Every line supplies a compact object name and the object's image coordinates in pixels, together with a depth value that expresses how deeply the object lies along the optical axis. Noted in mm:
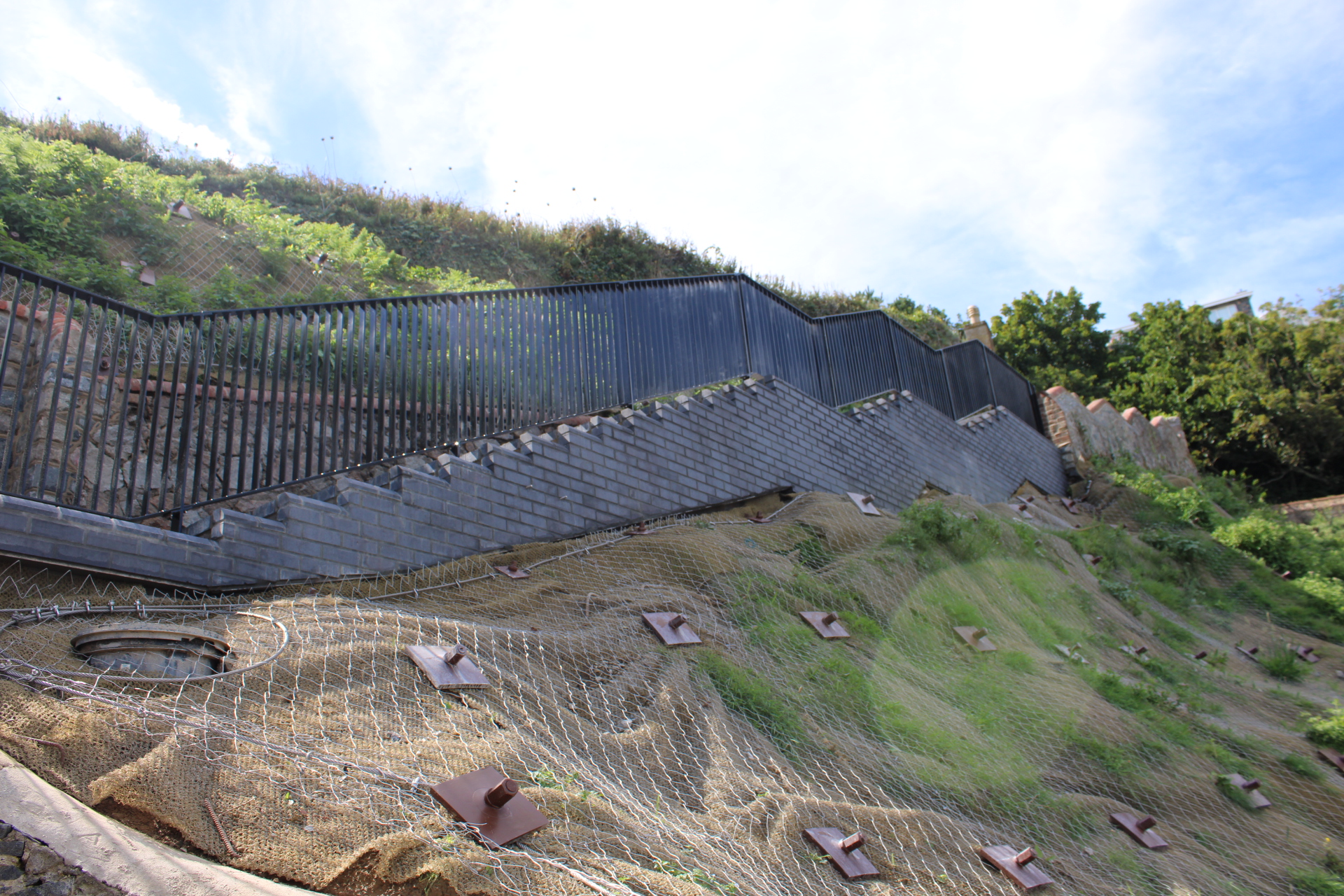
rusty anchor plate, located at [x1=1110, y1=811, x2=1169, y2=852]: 3785
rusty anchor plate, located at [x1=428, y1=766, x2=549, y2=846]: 2186
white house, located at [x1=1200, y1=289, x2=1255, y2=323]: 31594
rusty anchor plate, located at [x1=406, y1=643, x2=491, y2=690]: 3182
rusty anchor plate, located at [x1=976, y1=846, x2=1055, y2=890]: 2998
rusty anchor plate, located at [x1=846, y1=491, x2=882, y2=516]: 7344
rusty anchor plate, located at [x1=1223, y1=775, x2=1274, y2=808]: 4680
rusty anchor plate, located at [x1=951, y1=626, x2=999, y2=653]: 5445
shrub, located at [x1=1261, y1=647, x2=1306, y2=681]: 7707
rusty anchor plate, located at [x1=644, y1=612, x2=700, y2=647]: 4207
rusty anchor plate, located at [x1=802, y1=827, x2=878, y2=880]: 2744
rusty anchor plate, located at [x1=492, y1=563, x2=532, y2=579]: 4961
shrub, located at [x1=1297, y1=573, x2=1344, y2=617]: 9789
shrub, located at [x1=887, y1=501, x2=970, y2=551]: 6473
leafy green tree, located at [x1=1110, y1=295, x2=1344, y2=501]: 18453
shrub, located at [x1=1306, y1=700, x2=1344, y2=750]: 5785
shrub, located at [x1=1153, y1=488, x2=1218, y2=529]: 12000
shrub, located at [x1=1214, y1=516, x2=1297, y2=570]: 11156
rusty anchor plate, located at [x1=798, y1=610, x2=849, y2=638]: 4867
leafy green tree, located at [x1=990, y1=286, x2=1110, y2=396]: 22406
